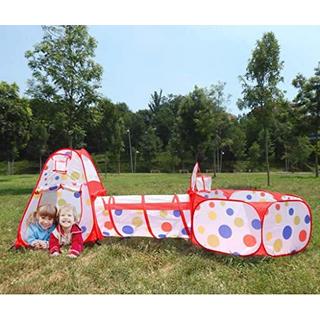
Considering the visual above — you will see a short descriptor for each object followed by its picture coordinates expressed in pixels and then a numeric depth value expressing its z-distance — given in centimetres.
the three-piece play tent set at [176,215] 474
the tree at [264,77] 1513
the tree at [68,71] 1383
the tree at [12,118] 2270
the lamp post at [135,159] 4628
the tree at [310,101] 2108
